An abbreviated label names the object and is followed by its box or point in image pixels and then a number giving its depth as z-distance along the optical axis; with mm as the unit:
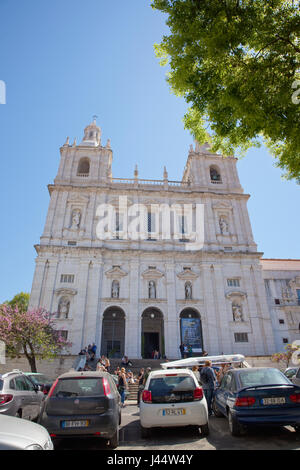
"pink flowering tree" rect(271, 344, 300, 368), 20722
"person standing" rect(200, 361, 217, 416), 8898
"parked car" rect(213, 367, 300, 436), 5492
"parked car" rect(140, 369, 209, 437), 5957
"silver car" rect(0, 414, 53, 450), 3135
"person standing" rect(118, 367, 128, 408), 11656
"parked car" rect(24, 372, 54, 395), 11386
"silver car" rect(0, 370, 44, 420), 6535
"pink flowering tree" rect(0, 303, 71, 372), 19062
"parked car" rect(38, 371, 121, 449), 5305
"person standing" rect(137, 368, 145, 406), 13258
